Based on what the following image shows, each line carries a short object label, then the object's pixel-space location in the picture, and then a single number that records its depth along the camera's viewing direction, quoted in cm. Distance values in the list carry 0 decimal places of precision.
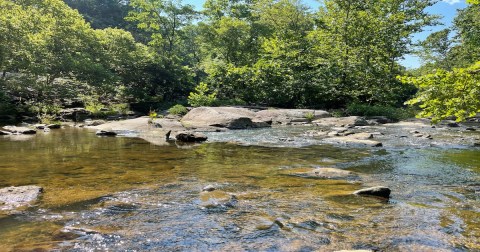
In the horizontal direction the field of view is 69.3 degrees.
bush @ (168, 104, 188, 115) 2436
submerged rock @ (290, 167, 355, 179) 670
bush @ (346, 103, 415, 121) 2479
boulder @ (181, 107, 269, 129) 1752
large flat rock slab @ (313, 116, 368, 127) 1884
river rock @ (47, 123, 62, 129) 1856
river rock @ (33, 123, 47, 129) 1798
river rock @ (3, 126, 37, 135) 1499
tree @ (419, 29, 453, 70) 4500
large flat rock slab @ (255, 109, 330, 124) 2077
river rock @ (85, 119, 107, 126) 2031
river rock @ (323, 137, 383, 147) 1140
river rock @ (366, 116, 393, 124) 2161
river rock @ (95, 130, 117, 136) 1438
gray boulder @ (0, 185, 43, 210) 461
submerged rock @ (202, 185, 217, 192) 552
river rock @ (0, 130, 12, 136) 1432
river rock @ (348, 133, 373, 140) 1275
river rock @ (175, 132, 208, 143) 1262
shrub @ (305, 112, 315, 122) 2144
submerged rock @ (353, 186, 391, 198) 521
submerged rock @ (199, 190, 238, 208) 477
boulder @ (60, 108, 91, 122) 2425
